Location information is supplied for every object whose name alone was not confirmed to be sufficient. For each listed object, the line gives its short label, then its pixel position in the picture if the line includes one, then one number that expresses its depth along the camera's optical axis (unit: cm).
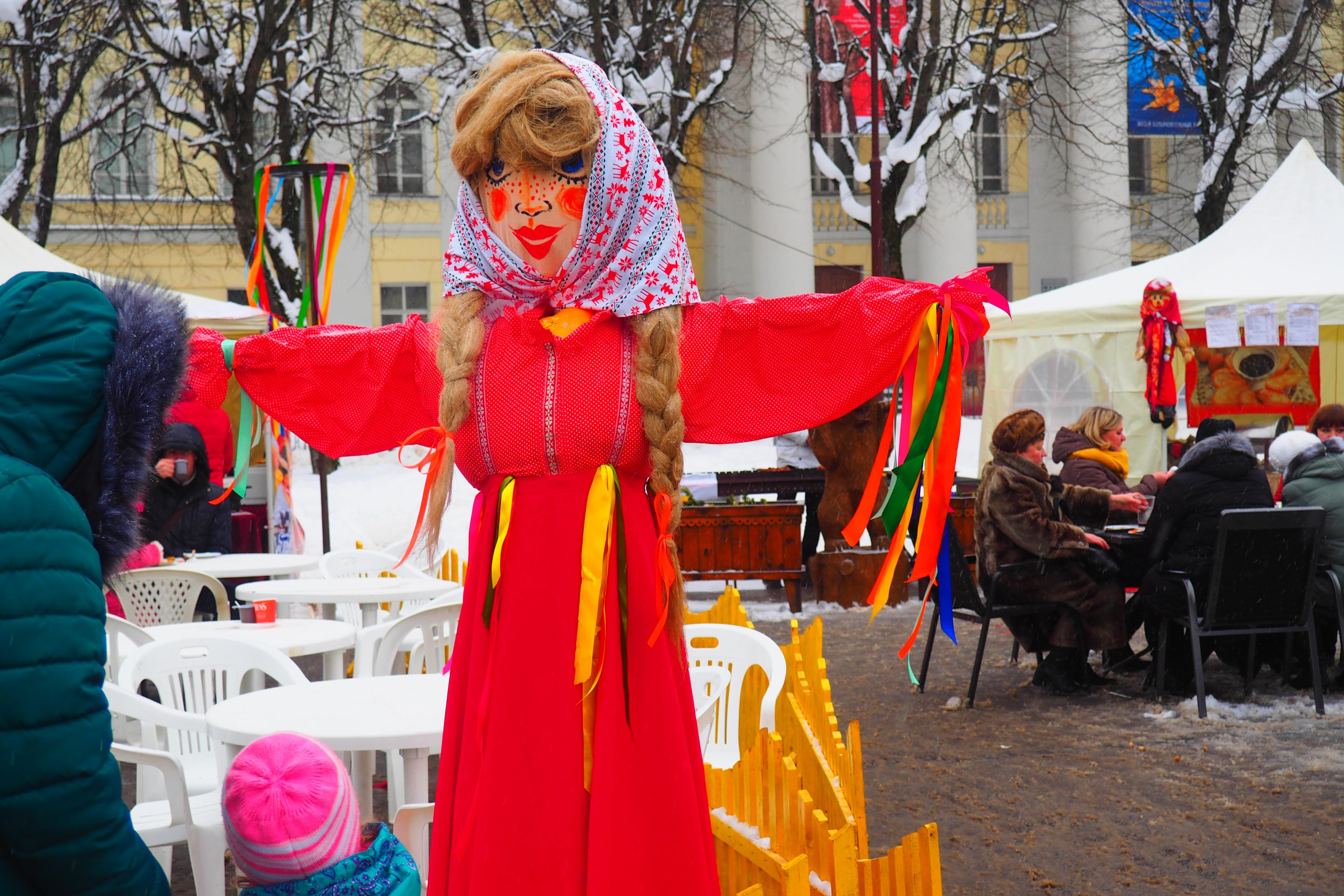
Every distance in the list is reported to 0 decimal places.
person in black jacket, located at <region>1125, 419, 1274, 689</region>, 637
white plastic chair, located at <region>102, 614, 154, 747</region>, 462
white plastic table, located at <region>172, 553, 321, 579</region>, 669
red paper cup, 519
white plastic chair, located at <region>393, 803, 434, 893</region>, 299
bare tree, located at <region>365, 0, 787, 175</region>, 1380
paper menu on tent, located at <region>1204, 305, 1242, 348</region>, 1044
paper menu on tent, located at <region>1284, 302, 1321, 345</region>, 1025
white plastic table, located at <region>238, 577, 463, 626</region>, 584
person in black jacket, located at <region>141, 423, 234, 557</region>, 702
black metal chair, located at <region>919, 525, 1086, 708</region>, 643
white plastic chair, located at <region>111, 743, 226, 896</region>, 334
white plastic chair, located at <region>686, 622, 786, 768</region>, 412
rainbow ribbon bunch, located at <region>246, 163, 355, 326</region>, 828
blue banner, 1683
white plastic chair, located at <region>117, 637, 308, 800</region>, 400
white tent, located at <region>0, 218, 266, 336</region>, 874
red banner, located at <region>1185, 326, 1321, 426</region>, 1242
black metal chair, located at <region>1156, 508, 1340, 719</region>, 608
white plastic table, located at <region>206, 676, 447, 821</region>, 310
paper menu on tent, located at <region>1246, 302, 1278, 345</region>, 1033
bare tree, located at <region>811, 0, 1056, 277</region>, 1502
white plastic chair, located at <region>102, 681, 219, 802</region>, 361
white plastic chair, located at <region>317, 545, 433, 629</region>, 718
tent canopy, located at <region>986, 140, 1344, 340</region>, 1057
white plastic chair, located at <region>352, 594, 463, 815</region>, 449
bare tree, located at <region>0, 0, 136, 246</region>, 1404
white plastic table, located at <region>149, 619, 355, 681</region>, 475
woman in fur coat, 645
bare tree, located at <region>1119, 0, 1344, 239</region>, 1585
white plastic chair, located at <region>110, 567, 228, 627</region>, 630
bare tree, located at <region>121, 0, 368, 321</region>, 1331
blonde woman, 788
